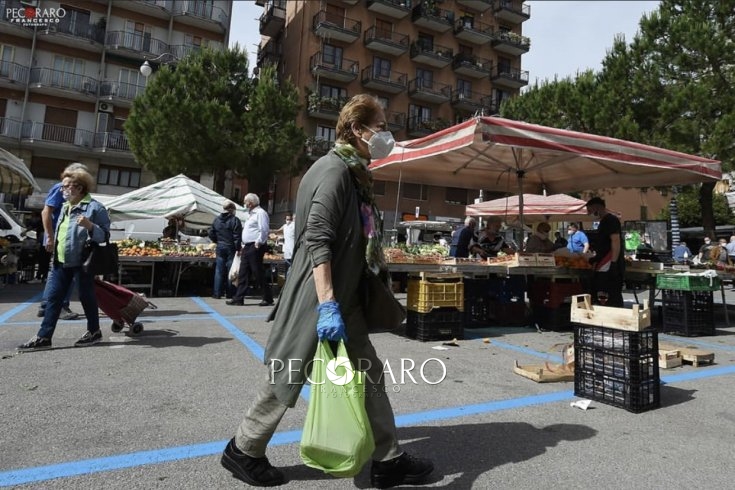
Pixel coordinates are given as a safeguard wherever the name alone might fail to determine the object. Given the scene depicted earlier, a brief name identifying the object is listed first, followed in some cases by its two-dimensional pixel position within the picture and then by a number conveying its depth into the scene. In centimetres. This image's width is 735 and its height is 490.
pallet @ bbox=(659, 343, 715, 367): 487
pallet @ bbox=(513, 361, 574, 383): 411
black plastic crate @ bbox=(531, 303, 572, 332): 684
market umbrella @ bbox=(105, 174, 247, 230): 993
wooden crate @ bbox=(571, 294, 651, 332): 339
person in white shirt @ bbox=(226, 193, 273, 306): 843
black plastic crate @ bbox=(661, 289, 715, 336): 682
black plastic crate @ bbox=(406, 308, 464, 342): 579
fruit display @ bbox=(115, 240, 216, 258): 943
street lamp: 1914
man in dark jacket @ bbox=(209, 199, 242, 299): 896
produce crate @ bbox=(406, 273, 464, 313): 585
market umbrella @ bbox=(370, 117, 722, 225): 590
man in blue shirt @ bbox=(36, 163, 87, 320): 538
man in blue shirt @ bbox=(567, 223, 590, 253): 1255
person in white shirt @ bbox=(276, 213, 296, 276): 924
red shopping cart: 524
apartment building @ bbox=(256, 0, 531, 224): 3194
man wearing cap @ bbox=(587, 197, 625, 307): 628
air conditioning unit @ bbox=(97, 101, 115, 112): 2894
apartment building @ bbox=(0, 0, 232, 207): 2717
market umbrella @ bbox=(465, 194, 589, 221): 1186
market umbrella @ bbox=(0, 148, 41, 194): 998
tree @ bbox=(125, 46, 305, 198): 2239
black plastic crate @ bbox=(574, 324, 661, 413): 339
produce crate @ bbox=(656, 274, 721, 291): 662
